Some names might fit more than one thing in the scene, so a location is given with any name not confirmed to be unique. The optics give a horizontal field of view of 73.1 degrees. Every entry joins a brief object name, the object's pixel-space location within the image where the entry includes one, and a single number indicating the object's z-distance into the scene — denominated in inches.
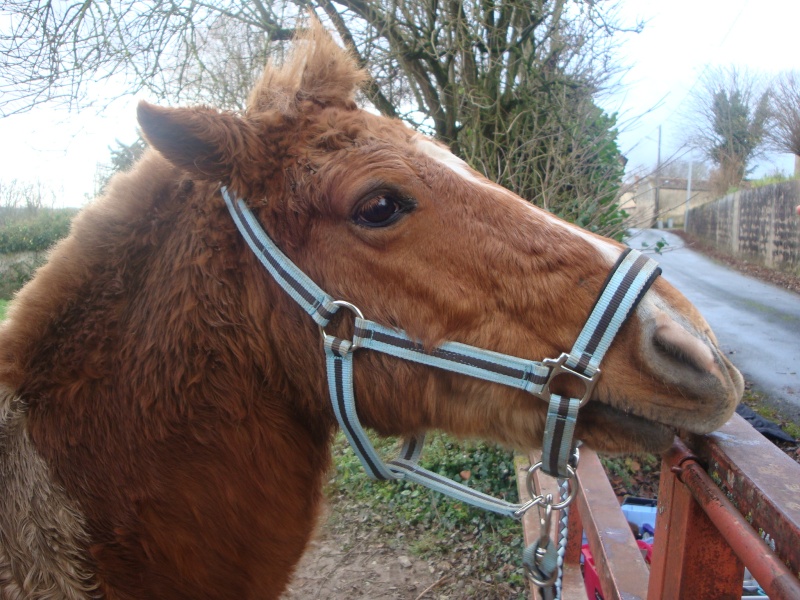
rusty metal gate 41.7
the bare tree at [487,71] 221.9
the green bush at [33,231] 469.4
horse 58.7
